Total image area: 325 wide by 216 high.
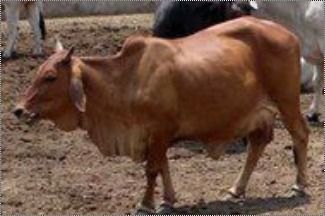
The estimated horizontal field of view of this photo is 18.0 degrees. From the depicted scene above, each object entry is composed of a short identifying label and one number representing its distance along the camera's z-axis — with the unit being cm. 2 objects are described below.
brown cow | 703
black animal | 977
